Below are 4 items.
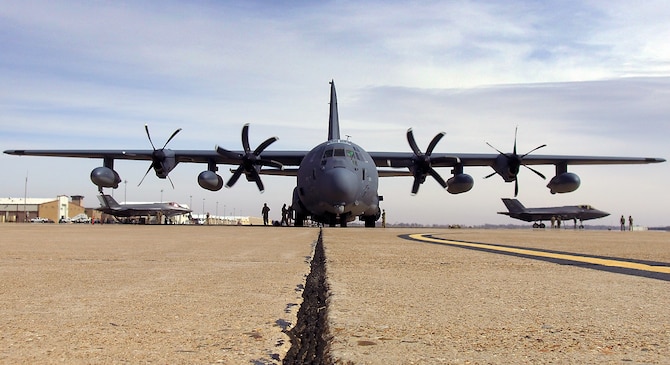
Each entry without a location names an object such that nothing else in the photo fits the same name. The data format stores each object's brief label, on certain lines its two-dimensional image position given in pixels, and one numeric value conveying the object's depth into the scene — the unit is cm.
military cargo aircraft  2408
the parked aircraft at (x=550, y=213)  6675
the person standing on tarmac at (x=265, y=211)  3662
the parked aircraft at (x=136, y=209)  6519
